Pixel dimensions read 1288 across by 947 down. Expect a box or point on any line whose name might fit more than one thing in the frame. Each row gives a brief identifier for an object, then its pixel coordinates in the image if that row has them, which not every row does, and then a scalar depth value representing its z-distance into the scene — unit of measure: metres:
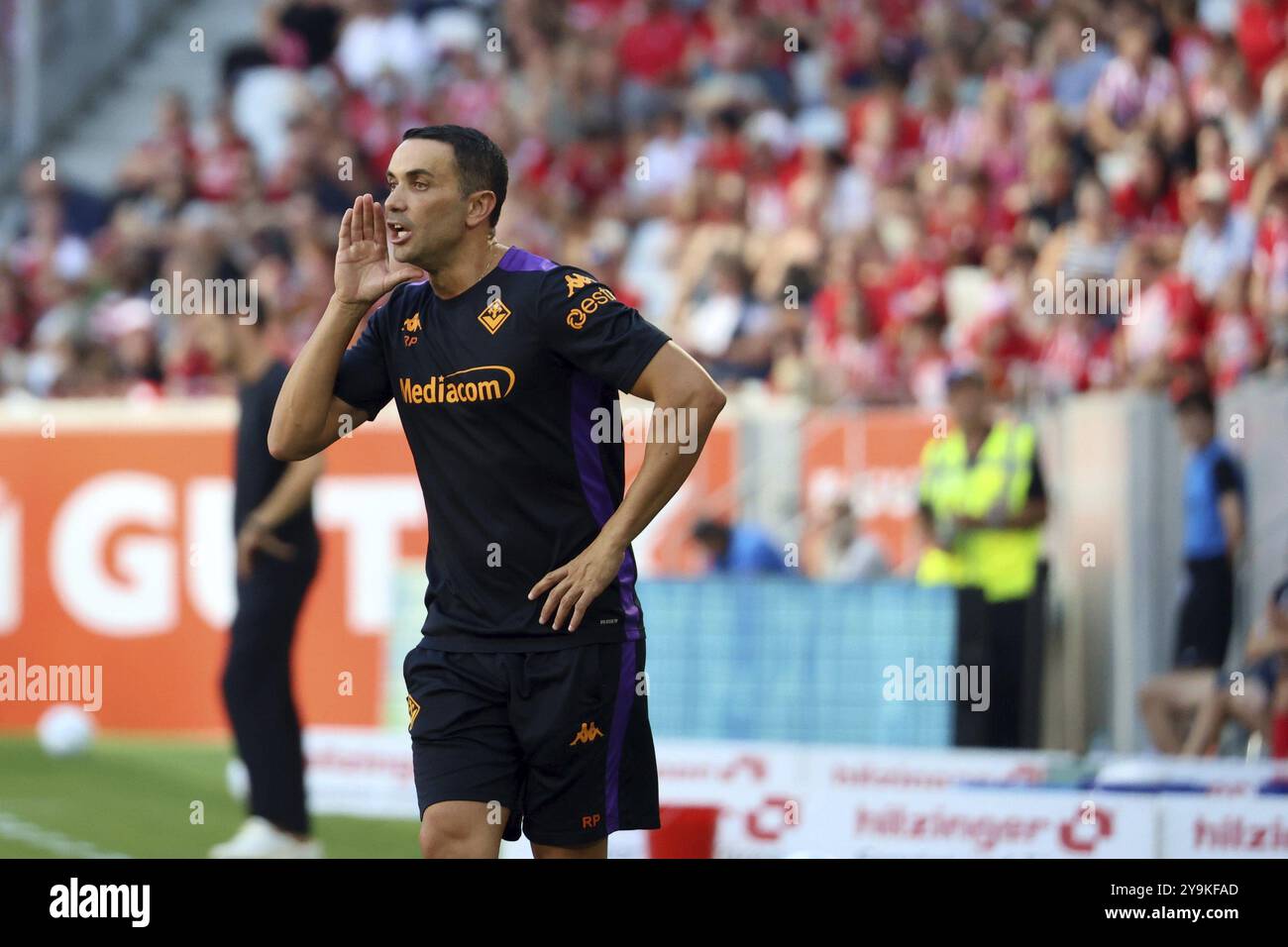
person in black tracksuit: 9.76
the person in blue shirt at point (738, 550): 12.46
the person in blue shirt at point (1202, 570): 11.39
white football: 13.45
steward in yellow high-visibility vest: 11.58
